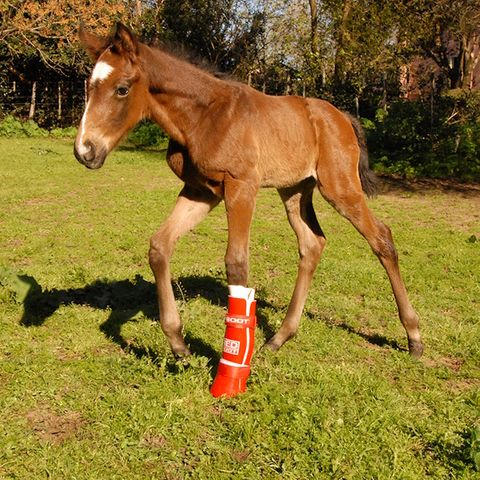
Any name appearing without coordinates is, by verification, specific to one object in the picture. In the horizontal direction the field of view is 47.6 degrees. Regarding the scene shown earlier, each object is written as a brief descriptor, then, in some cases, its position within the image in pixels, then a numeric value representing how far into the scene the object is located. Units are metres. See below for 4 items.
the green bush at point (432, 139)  13.55
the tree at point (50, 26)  18.03
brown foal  3.28
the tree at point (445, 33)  11.17
